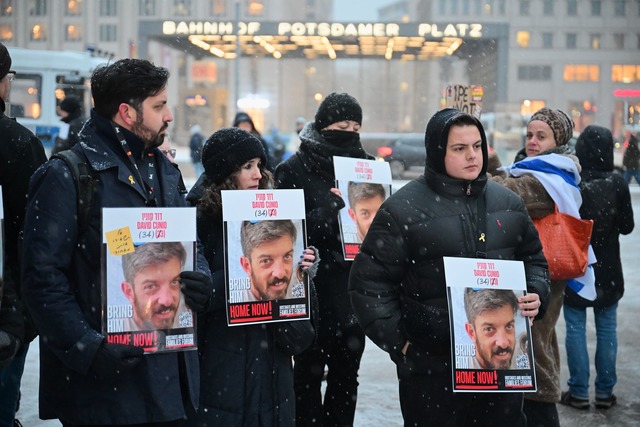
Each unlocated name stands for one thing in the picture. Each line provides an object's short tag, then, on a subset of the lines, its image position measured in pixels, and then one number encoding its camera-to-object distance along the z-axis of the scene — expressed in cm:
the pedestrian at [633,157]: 1998
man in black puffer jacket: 372
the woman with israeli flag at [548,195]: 515
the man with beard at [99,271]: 306
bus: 2359
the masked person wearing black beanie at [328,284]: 525
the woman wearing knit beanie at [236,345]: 390
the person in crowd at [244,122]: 1119
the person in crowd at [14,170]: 418
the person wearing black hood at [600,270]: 641
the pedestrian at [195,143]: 2630
